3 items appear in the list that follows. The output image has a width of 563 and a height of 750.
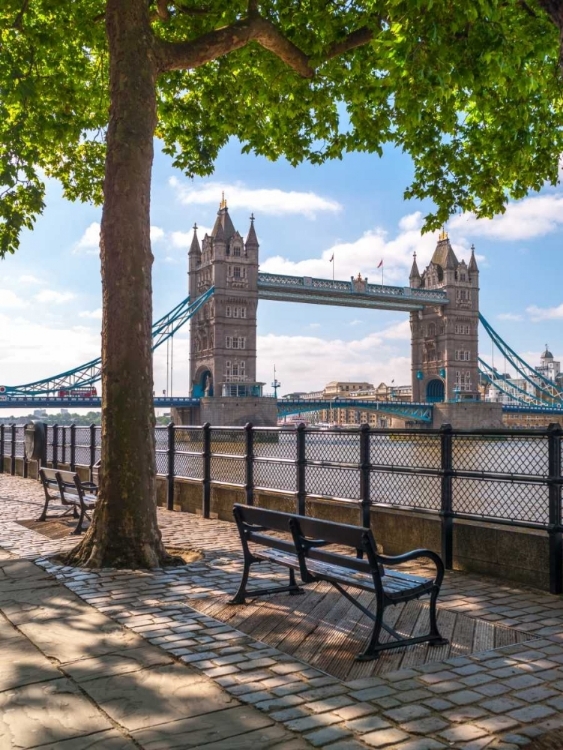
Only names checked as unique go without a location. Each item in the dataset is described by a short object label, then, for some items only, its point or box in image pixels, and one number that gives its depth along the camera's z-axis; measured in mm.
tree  6363
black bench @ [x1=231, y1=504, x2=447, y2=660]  3910
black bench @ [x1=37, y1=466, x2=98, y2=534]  8102
